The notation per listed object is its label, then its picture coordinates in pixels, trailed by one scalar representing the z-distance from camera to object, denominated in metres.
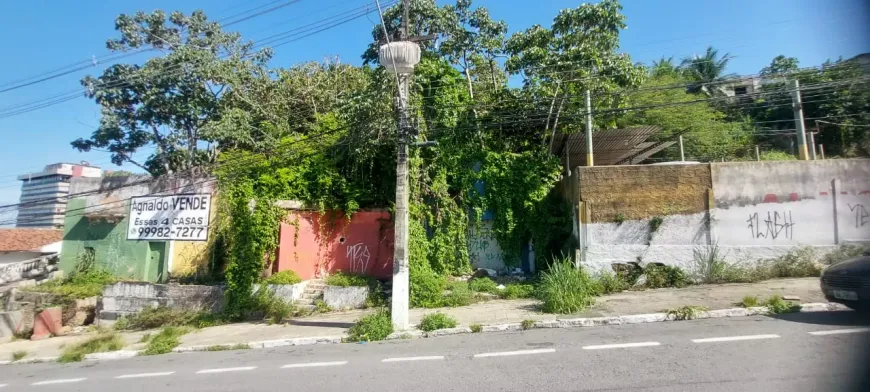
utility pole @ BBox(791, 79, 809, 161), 12.87
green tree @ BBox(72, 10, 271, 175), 18.27
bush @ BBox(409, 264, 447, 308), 11.62
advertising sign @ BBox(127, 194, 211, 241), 12.51
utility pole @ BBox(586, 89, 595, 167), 12.87
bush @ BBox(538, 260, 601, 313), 9.45
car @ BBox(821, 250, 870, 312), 6.79
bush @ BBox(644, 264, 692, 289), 11.48
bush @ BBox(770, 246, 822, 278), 11.04
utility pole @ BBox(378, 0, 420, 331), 9.38
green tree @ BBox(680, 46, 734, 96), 29.59
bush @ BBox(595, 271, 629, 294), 11.30
